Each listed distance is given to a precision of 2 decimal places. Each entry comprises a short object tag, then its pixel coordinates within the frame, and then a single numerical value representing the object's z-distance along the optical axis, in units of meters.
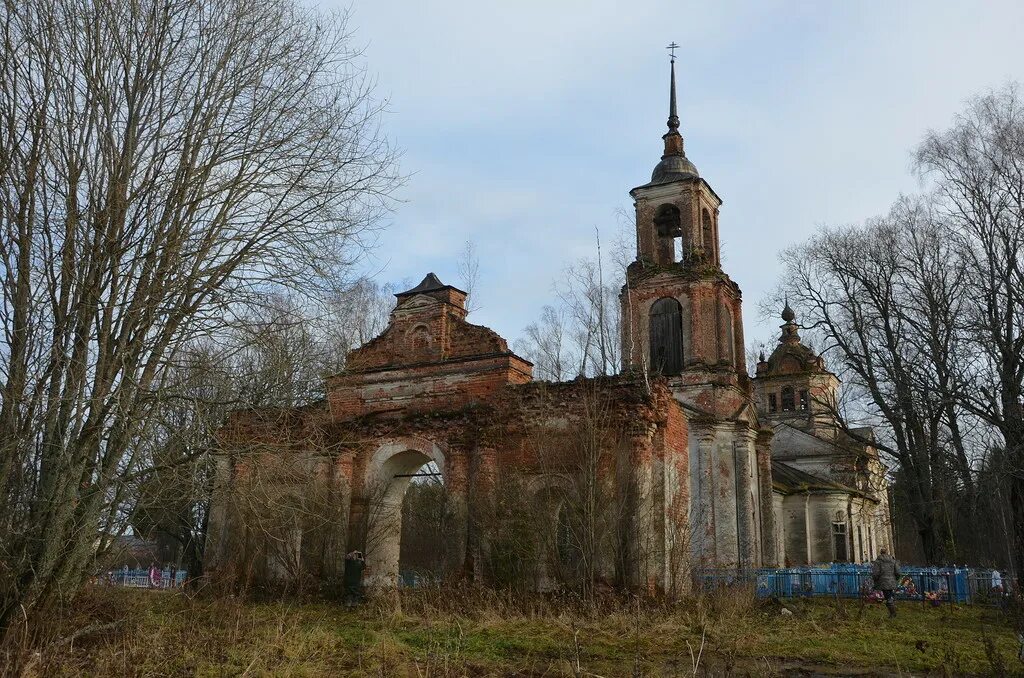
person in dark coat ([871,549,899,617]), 15.78
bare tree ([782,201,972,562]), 20.05
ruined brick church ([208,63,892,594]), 15.63
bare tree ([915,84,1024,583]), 17.31
